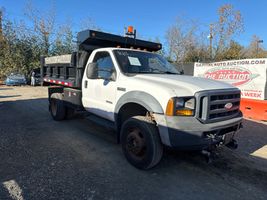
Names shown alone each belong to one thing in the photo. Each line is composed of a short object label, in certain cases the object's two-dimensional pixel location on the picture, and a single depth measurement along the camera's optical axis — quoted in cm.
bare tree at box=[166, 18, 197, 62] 2861
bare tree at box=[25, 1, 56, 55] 2681
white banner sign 798
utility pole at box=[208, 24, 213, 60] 2599
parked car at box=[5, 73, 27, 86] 2200
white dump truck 326
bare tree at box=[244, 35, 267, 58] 4014
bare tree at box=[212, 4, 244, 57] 2511
